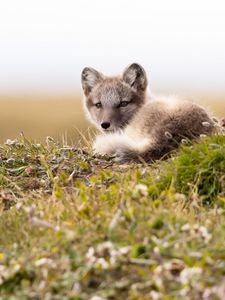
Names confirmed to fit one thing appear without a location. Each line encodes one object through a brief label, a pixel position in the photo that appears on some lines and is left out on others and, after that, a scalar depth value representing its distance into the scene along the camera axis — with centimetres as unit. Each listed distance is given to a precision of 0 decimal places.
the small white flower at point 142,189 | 782
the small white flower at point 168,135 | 1276
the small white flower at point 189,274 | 643
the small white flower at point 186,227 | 725
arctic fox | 1295
